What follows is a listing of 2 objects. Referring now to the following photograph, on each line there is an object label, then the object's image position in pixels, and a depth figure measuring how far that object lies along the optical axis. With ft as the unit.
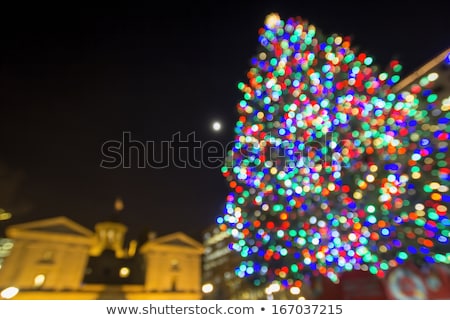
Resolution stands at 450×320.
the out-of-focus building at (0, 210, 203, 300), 63.21
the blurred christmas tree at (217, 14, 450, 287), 20.36
